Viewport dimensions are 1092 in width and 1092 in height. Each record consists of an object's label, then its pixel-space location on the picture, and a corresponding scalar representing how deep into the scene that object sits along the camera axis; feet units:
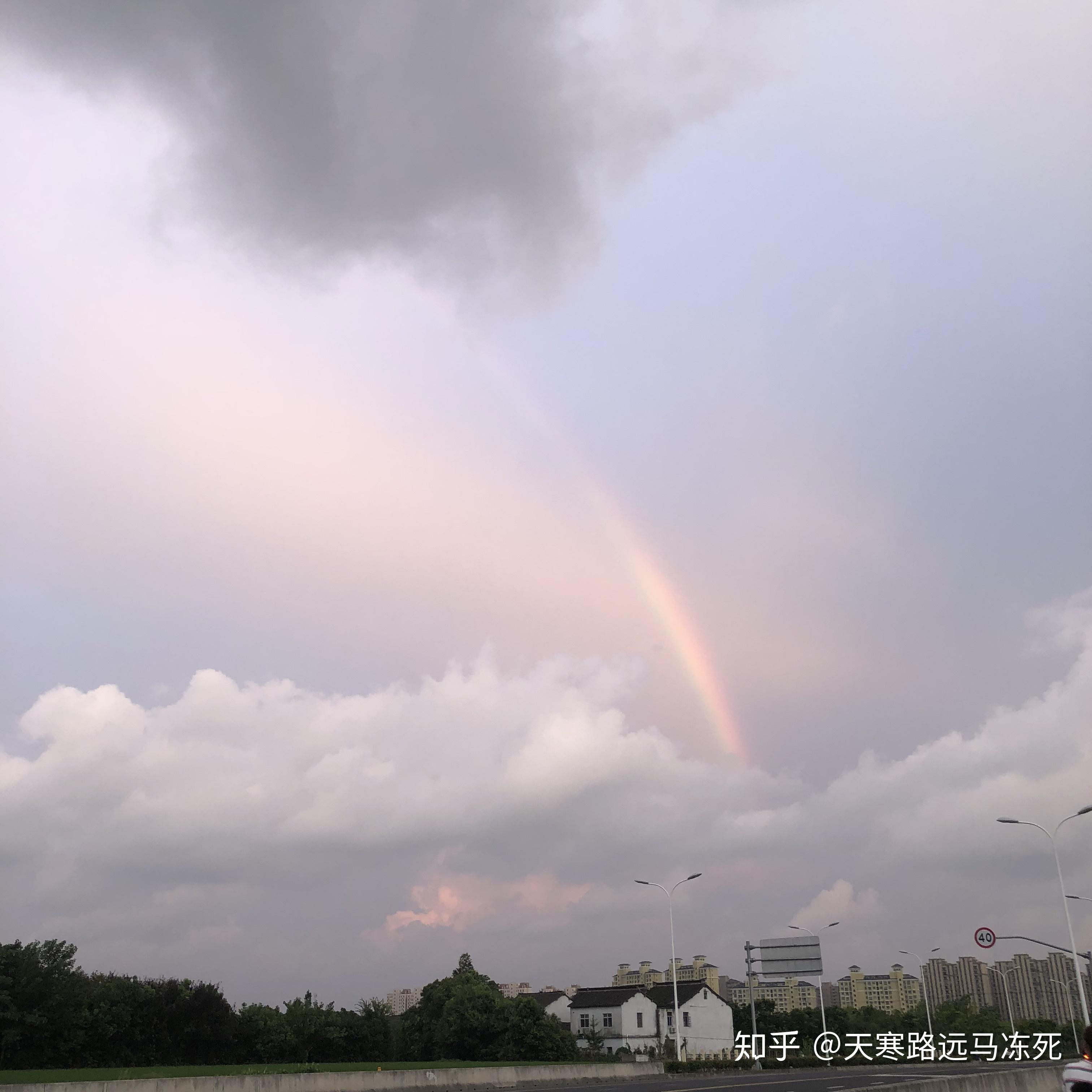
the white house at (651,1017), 303.27
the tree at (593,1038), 282.56
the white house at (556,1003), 328.29
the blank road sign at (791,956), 185.26
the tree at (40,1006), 147.64
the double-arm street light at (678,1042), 183.42
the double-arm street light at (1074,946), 151.33
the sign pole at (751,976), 192.85
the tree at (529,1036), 220.23
